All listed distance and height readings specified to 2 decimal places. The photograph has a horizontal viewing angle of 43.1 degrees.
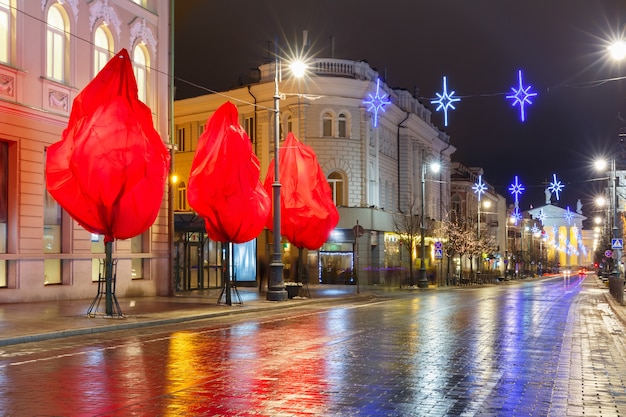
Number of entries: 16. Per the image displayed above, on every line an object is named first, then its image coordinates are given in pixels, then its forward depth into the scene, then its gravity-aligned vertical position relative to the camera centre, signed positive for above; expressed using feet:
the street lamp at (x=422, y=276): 164.14 -4.81
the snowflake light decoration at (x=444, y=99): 85.13 +16.87
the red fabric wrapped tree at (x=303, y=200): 102.68 +7.04
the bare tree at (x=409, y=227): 181.06 +6.47
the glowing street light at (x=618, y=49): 65.31 +16.80
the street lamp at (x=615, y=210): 137.69 +7.46
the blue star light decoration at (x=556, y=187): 145.16 +12.05
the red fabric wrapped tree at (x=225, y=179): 83.41 +8.02
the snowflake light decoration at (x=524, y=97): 72.81 +14.49
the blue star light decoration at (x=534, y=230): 431.06 +12.32
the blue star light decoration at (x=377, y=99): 97.78 +19.38
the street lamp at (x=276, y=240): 92.63 +1.72
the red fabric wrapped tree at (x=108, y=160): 64.13 +7.85
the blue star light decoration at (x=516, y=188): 173.01 +14.11
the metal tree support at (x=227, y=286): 83.80 -3.45
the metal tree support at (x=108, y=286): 66.39 -2.55
